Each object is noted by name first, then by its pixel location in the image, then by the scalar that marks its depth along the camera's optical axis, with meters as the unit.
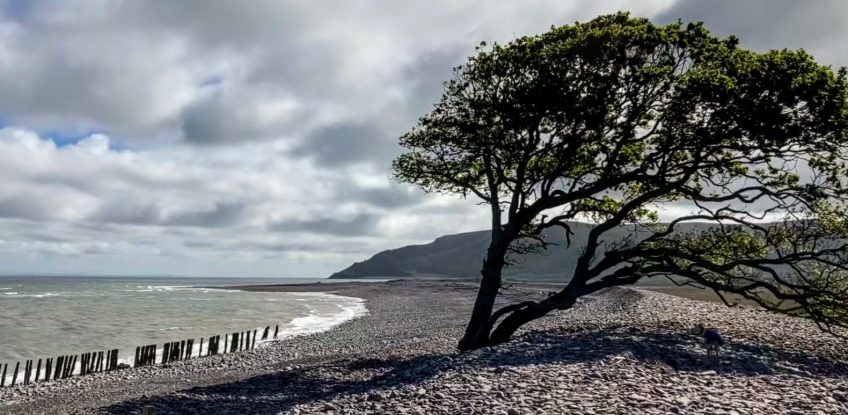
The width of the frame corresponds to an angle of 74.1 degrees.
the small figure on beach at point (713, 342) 14.08
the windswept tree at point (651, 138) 16.64
